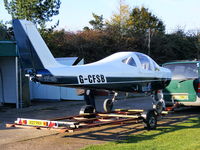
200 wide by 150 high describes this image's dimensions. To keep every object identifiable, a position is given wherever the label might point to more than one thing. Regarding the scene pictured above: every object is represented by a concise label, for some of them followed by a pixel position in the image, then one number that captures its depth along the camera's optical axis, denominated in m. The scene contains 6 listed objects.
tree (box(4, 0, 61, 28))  27.84
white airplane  8.45
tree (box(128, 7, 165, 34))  41.41
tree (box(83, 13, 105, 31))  40.99
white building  16.27
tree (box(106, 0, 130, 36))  37.60
